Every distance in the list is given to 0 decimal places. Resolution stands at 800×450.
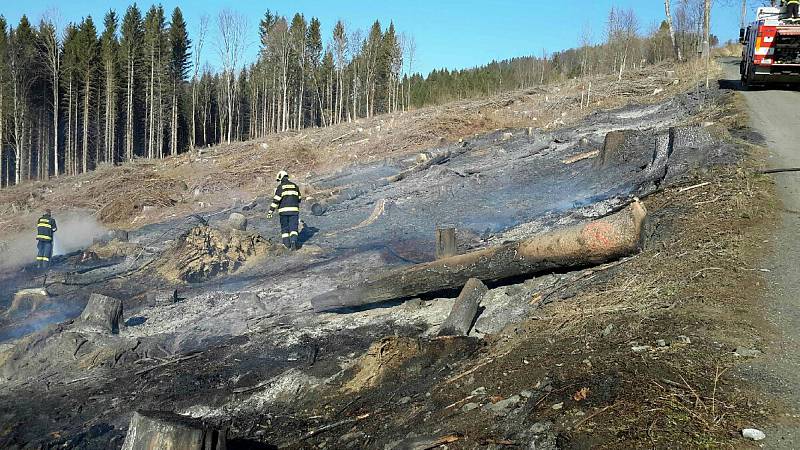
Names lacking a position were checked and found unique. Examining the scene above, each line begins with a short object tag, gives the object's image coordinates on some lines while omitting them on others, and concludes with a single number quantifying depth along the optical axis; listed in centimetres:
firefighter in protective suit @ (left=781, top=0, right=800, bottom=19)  1692
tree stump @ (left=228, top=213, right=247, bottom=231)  1421
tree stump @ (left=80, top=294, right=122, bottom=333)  835
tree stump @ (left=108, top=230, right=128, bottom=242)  1617
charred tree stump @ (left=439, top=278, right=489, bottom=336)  612
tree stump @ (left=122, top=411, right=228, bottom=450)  387
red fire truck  1688
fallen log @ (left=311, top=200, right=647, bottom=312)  638
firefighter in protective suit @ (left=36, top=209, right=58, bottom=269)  1455
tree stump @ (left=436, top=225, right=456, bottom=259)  800
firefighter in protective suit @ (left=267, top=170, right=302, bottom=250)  1212
